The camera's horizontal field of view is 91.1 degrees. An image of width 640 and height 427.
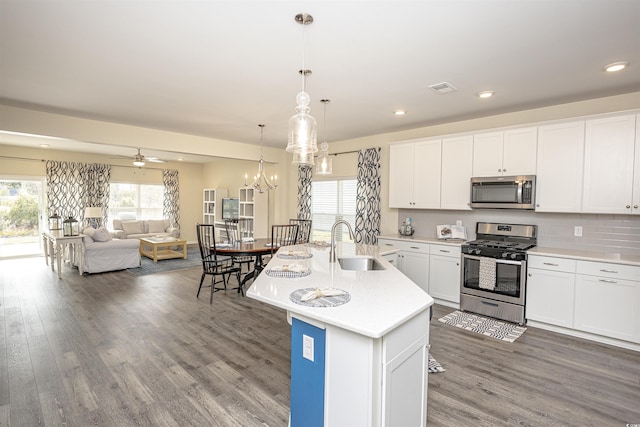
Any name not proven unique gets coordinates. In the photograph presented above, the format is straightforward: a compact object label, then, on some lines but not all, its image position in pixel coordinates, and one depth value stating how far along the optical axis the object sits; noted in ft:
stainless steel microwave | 12.26
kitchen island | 4.78
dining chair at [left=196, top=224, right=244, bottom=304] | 15.01
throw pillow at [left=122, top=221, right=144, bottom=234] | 27.20
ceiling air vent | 10.35
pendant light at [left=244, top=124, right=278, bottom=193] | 16.97
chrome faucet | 8.42
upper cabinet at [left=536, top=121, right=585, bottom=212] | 11.34
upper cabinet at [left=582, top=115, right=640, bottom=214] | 10.40
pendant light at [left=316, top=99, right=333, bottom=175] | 12.17
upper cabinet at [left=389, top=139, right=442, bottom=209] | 15.06
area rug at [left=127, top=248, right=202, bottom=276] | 20.25
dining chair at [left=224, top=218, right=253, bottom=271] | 17.52
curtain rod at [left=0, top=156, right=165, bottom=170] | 22.96
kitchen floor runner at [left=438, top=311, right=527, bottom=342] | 11.05
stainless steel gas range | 11.86
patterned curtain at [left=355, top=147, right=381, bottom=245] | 18.07
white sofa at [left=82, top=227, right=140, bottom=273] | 19.30
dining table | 14.60
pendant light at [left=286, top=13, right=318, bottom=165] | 7.00
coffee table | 23.41
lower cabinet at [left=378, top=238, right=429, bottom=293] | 14.56
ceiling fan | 21.62
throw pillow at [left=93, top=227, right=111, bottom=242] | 19.73
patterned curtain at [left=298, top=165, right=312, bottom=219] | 21.95
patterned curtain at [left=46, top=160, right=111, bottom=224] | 24.88
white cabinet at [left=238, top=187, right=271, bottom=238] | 24.72
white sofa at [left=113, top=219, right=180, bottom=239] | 26.71
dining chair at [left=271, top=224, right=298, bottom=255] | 15.51
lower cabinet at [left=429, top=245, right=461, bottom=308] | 13.62
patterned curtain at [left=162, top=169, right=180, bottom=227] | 31.12
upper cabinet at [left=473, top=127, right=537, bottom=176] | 12.32
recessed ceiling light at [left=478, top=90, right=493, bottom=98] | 11.01
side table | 18.93
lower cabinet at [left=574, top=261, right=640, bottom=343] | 9.87
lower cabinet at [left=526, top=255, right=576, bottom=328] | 10.95
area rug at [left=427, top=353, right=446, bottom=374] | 8.66
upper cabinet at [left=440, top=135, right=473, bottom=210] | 13.97
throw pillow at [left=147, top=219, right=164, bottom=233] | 28.63
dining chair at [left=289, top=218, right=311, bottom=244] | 20.08
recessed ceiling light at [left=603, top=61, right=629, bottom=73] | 8.71
